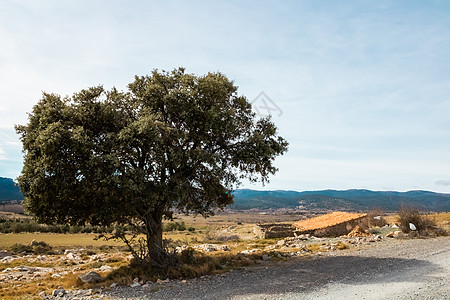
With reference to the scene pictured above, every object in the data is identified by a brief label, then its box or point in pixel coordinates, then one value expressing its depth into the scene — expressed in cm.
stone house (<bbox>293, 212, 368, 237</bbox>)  3067
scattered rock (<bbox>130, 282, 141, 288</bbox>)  1379
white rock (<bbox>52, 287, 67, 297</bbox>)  1298
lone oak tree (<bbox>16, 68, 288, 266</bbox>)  1409
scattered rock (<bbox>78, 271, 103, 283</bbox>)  1468
